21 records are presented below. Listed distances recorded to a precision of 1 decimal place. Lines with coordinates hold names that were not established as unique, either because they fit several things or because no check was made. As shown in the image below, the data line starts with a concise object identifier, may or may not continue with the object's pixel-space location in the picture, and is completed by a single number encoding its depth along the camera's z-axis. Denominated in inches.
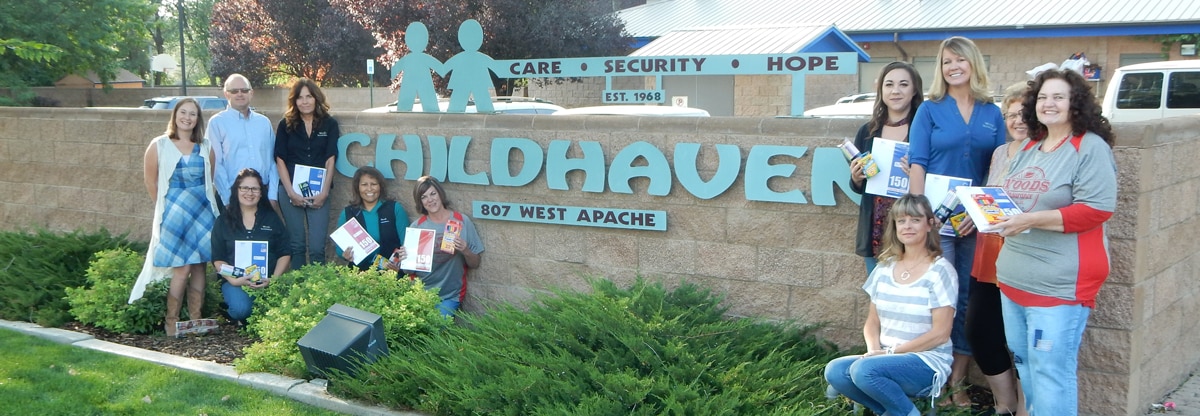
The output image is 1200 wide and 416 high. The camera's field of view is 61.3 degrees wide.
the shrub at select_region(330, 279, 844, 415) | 175.0
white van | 544.7
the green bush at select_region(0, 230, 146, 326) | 280.2
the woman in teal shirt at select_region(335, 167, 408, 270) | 267.1
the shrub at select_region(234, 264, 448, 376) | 225.0
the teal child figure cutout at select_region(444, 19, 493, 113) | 265.6
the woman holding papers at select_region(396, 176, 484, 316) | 257.3
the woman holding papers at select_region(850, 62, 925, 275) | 187.6
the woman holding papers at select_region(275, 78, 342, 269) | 278.2
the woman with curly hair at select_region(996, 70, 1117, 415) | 152.0
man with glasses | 276.5
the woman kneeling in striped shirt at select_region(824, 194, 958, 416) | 165.3
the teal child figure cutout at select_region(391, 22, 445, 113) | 277.0
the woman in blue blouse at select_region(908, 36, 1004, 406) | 176.4
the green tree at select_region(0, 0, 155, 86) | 719.7
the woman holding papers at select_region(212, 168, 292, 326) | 262.4
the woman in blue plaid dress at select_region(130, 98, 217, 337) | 264.8
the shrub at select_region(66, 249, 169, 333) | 265.7
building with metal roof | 754.2
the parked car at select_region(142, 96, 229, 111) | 971.6
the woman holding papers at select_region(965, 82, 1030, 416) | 172.7
